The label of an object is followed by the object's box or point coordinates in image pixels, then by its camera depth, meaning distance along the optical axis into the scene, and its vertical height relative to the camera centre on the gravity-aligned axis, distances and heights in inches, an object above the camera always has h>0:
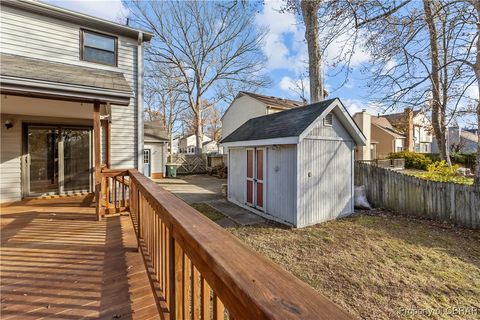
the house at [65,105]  225.1 +53.4
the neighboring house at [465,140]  1171.4 +104.9
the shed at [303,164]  257.3 -5.8
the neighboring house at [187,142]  1870.8 +152.1
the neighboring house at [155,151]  597.3 +24.7
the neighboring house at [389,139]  1048.8 +95.3
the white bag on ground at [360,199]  335.0 -57.9
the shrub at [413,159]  835.1 -1.5
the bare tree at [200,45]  706.8 +379.3
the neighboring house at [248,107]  630.5 +153.0
